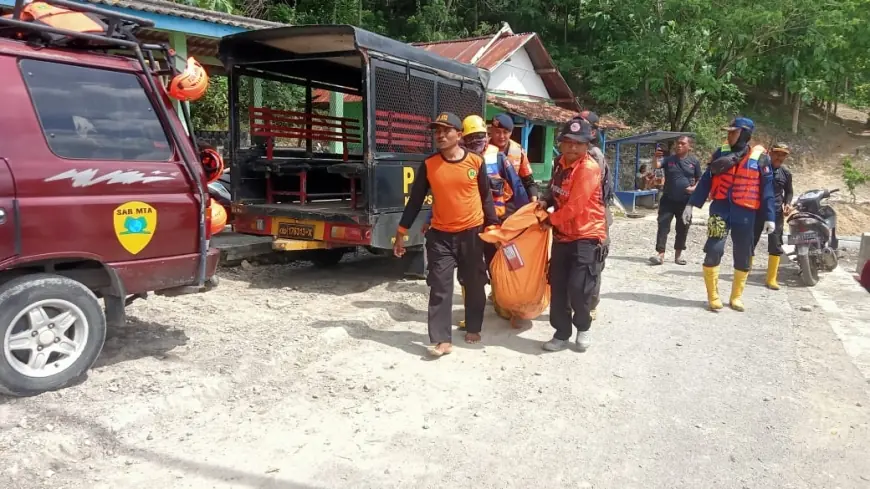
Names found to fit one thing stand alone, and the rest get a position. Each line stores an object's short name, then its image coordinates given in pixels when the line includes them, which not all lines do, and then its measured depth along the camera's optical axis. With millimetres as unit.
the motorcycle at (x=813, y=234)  7677
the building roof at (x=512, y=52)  16392
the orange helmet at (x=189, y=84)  4176
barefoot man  4586
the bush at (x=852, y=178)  16953
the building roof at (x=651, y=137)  16609
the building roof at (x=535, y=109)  14945
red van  3383
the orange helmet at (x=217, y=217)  4500
